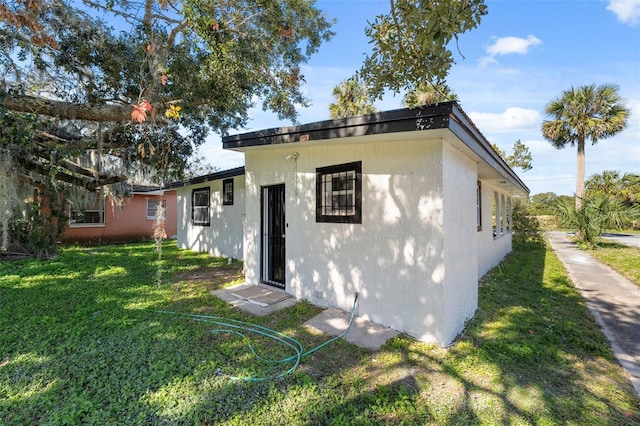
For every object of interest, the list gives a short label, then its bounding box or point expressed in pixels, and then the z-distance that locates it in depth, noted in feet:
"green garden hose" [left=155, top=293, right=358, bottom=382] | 10.38
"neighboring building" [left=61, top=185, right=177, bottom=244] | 43.88
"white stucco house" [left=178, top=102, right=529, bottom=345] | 12.23
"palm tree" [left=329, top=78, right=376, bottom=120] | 46.96
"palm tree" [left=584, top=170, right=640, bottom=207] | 77.14
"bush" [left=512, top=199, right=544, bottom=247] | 46.14
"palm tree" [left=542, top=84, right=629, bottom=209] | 52.75
